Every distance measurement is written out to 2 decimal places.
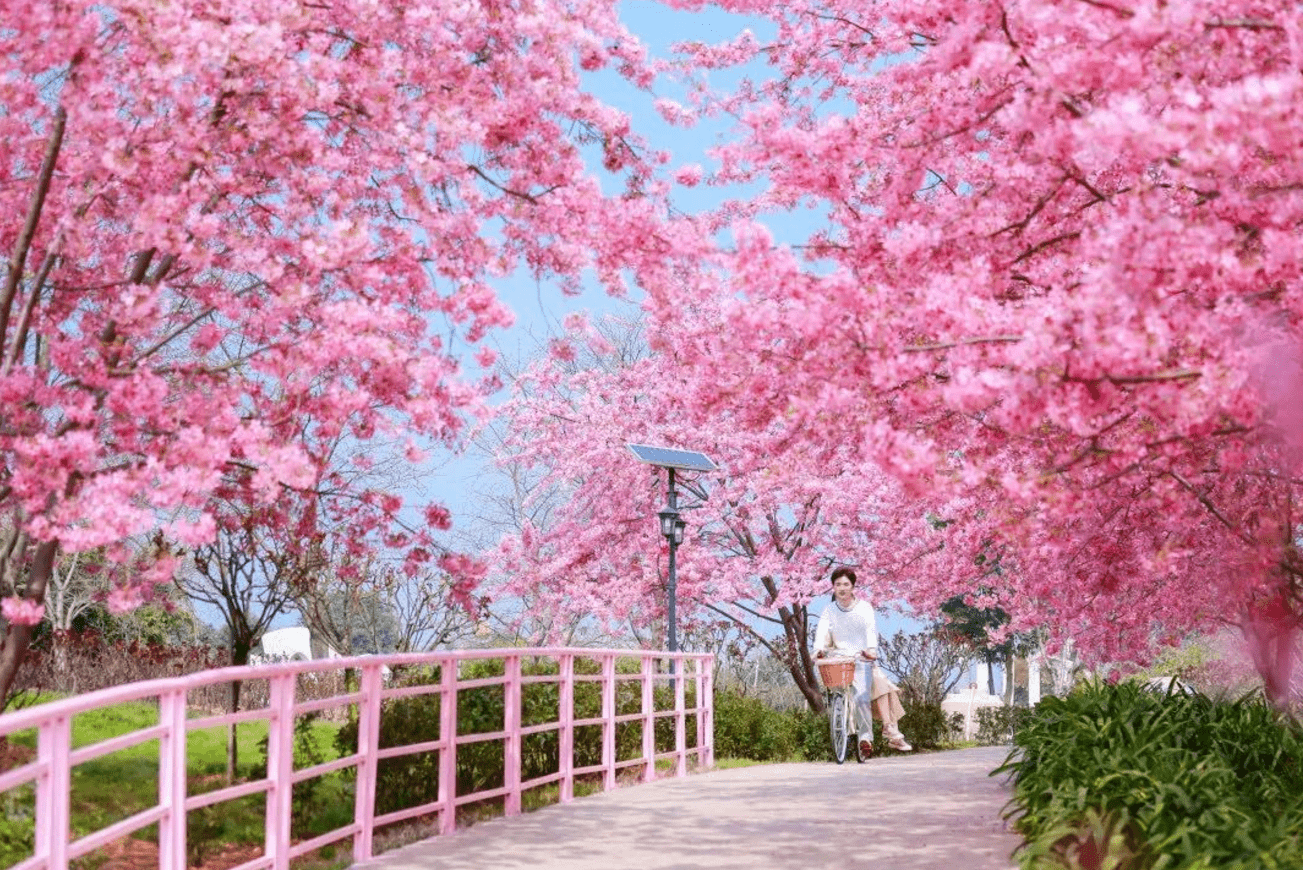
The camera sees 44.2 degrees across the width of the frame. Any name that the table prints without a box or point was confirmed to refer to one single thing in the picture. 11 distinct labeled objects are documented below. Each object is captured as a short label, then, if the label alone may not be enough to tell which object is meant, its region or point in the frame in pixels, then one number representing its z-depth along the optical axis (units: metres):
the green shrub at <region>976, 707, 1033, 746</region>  30.88
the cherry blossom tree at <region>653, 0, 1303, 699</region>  5.36
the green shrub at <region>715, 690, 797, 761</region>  21.33
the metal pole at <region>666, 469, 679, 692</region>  18.09
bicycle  15.55
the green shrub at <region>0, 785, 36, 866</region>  7.44
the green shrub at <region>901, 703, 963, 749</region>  25.11
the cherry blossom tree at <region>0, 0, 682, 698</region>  7.19
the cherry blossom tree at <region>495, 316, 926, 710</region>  23.97
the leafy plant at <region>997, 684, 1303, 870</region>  6.97
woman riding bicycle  15.13
